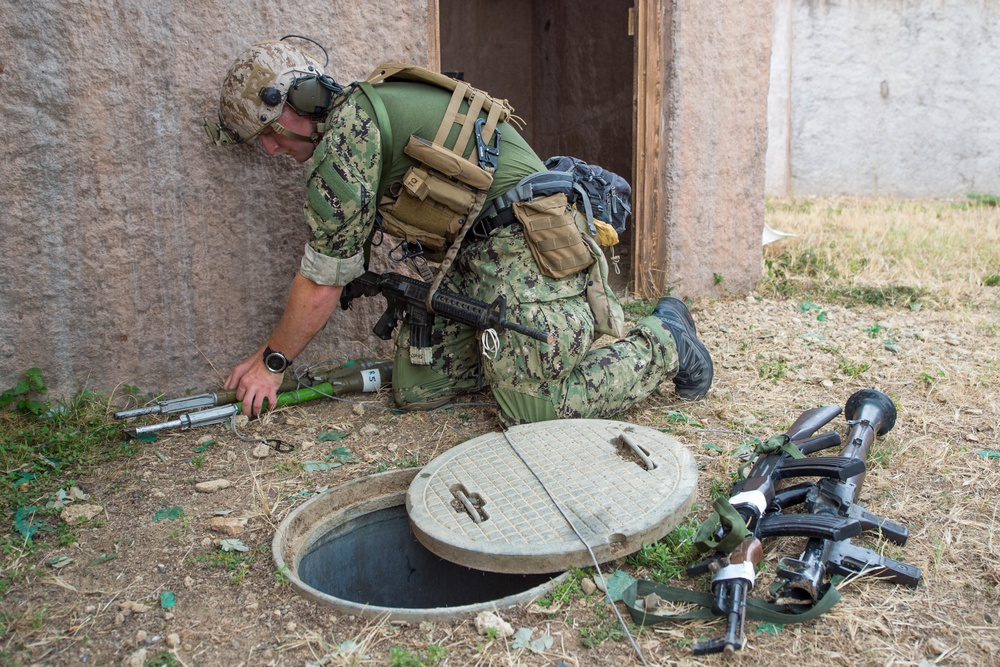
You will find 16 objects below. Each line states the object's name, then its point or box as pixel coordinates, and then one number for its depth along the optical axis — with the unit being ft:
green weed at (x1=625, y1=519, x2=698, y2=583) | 7.34
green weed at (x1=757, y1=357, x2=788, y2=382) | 12.34
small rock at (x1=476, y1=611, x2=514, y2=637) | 6.61
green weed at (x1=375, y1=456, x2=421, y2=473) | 9.57
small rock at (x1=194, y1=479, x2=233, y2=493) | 8.98
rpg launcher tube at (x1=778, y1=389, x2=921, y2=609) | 6.83
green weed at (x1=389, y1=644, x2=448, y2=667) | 6.27
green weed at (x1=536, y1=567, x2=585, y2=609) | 6.94
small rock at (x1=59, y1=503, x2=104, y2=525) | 8.33
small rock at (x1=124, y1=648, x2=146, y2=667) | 6.34
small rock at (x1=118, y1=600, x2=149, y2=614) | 6.97
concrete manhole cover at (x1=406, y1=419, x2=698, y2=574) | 7.32
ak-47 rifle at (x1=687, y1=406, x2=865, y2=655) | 6.55
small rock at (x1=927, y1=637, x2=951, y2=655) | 6.37
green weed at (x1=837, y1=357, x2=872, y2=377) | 12.38
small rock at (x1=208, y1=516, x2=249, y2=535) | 8.18
